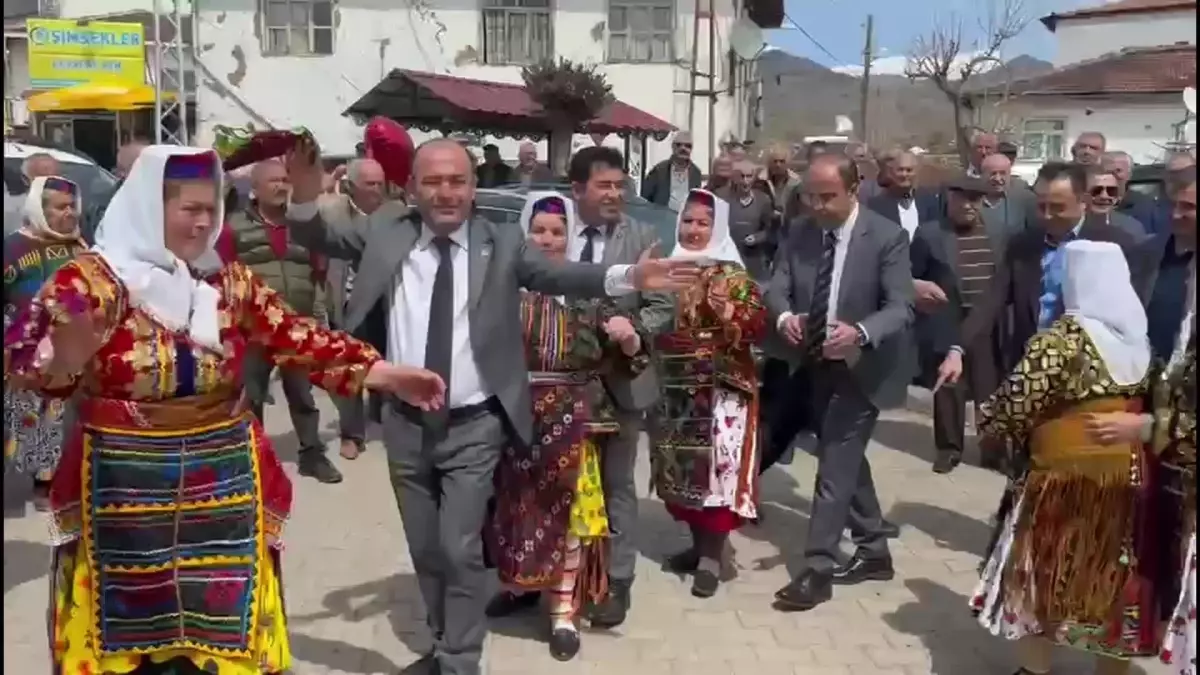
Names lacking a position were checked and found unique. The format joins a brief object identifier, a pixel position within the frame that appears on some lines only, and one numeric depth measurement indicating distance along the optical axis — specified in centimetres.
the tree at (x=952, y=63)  3562
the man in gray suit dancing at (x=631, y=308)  495
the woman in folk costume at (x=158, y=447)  320
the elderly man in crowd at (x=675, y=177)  1189
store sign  1878
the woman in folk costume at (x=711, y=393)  516
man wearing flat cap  708
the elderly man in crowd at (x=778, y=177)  1062
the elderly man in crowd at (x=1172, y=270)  441
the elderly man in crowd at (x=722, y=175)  1018
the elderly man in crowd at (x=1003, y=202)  772
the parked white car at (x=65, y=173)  677
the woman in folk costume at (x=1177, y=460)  358
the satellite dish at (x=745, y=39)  2284
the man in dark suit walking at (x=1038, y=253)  550
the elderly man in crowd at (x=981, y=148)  986
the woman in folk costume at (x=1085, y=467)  389
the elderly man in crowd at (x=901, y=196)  834
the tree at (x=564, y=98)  1723
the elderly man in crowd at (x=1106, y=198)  633
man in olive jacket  539
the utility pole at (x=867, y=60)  3462
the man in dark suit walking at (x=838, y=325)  509
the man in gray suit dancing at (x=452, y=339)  415
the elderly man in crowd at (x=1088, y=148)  853
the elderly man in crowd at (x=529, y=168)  1362
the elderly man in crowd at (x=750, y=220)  962
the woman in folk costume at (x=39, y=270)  593
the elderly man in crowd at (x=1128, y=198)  804
